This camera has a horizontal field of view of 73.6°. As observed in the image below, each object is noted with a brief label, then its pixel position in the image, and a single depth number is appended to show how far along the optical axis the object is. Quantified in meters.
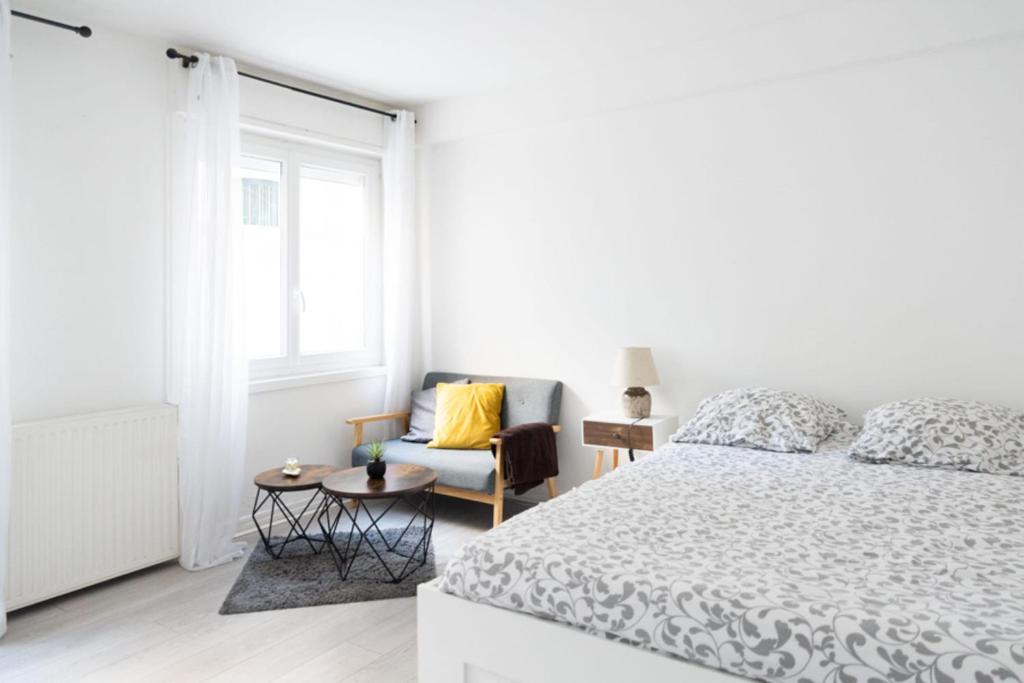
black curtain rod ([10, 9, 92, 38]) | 2.88
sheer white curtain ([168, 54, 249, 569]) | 3.41
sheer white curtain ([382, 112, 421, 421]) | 4.57
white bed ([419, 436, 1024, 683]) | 1.38
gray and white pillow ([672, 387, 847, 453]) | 3.02
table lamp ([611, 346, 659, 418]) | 3.69
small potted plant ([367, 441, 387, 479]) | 3.21
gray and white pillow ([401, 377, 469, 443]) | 4.36
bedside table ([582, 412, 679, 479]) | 3.57
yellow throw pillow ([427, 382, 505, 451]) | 4.11
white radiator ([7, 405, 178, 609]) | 2.85
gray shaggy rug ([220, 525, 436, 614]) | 2.99
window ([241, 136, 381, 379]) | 4.06
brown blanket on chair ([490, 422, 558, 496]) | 3.68
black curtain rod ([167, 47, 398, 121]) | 3.41
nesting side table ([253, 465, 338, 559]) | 3.29
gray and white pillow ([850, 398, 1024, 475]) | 2.60
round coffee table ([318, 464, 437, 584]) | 3.05
